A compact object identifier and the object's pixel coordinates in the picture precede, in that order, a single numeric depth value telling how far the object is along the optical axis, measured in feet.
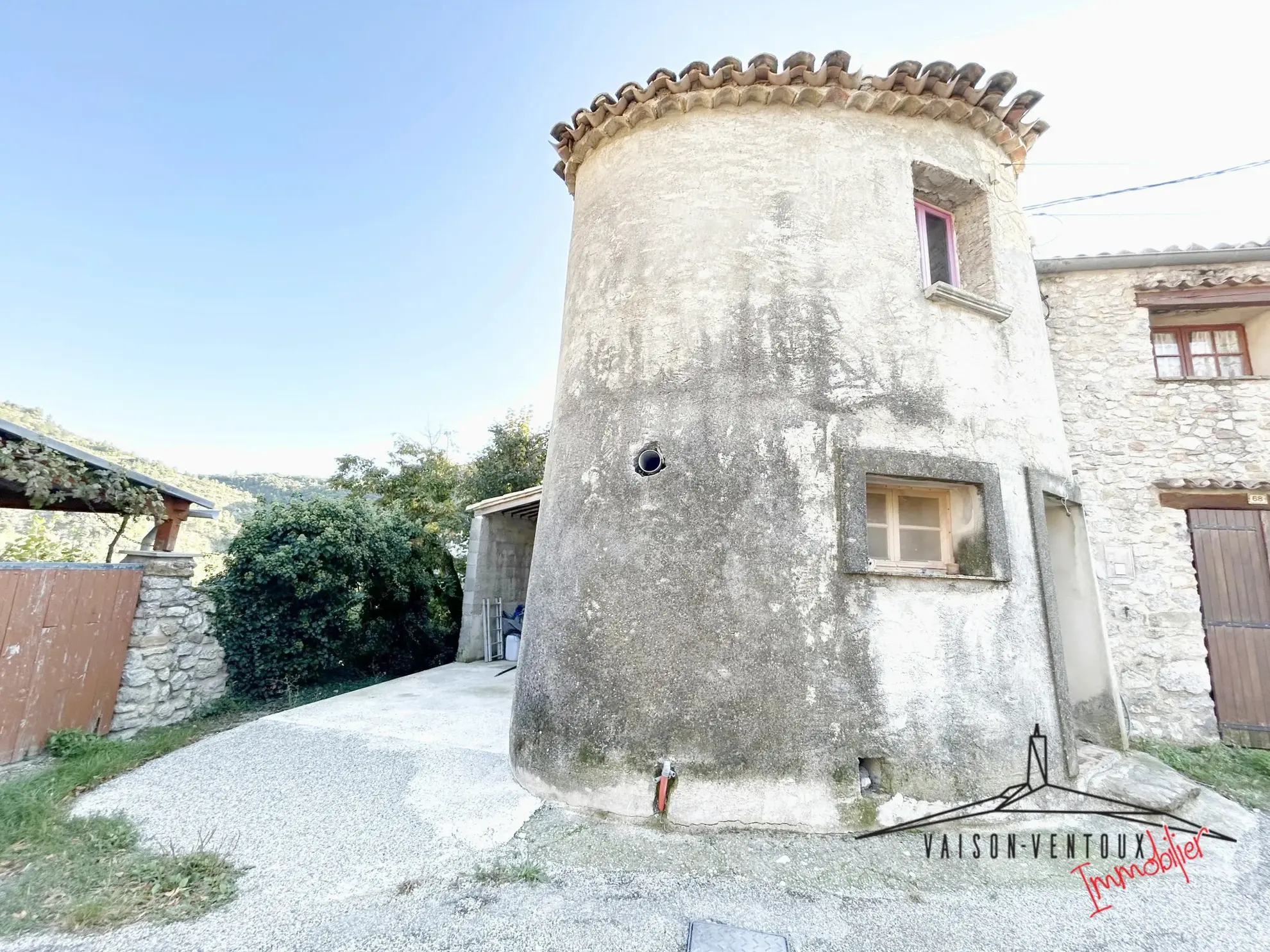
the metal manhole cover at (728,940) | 8.36
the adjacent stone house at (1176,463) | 19.63
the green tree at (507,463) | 52.80
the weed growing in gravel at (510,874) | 10.25
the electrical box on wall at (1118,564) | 20.45
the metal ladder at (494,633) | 37.63
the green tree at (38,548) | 30.27
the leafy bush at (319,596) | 25.98
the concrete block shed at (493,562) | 36.86
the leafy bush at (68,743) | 17.75
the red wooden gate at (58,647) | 17.08
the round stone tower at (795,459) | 12.71
